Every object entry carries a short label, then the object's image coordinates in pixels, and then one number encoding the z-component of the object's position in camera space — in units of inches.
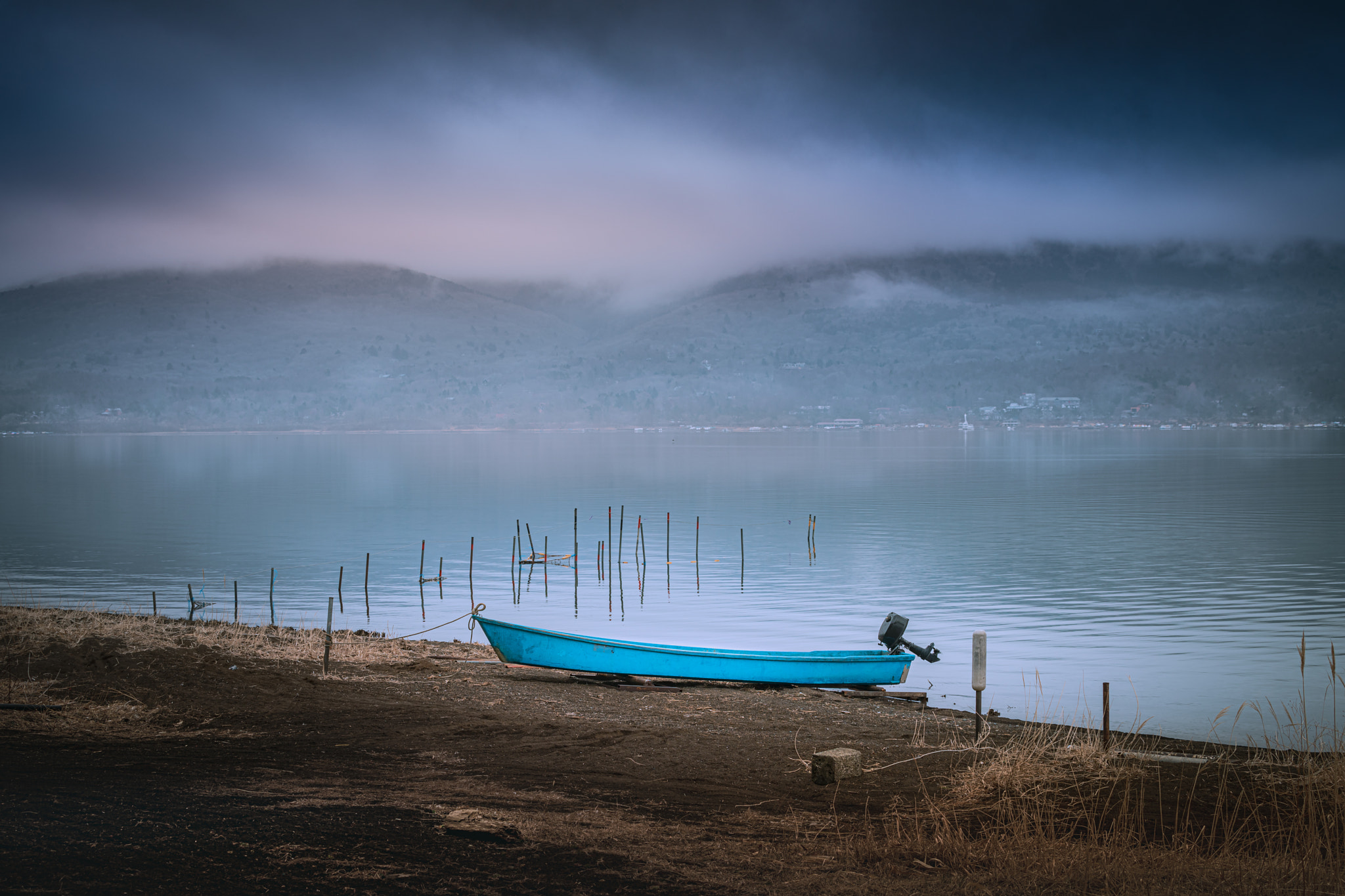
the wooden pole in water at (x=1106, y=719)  515.5
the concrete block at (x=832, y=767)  449.4
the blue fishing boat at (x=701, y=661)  765.9
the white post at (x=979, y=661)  550.6
